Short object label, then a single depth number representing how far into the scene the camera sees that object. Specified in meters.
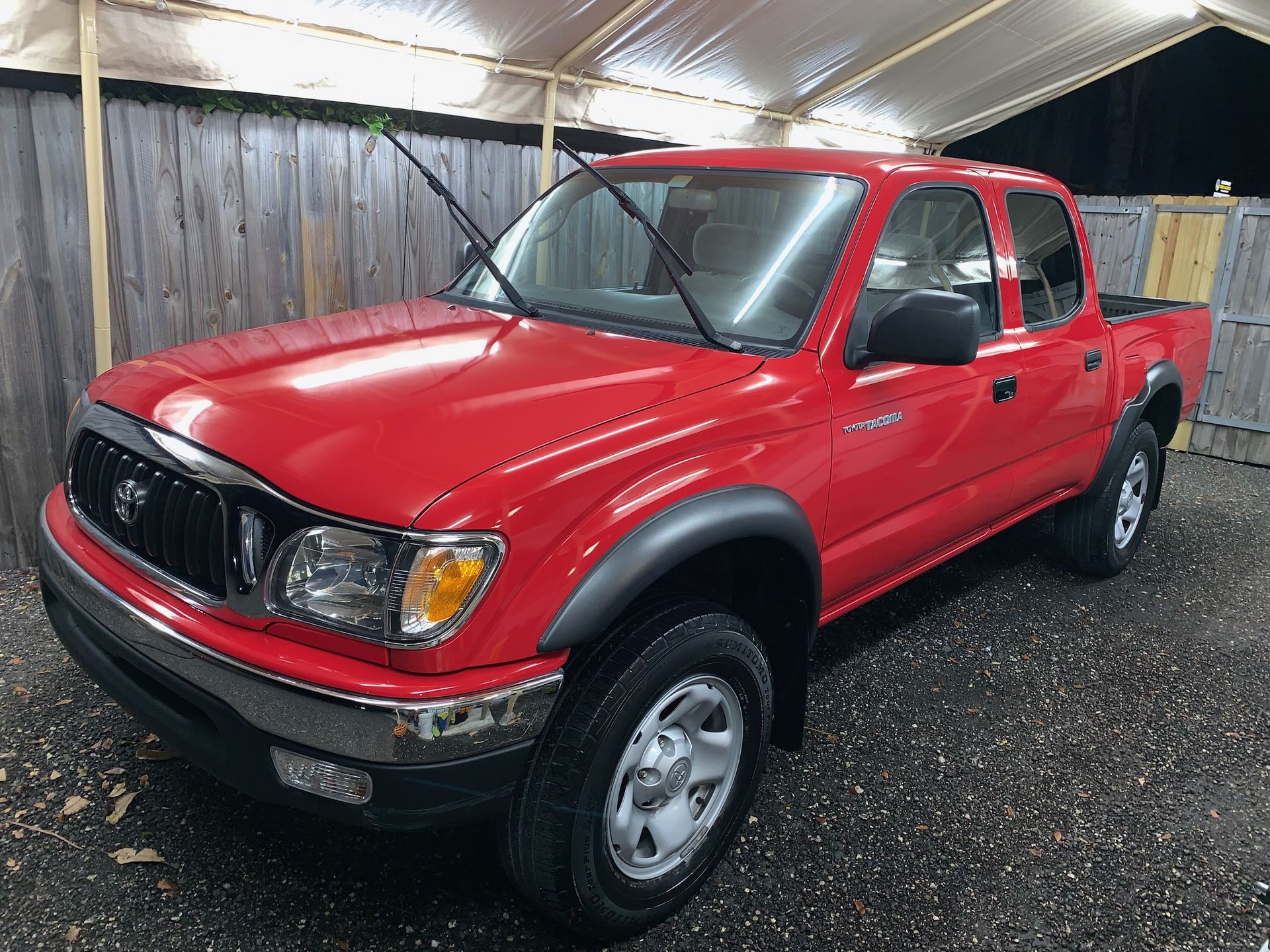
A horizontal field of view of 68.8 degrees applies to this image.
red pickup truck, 1.89
